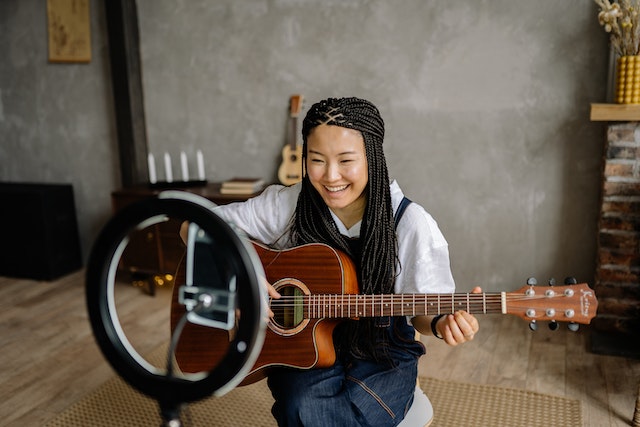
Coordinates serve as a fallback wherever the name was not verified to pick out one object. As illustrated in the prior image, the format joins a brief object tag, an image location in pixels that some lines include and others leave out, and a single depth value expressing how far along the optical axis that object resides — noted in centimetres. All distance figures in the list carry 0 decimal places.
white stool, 127
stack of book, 285
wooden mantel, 214
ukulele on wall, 293
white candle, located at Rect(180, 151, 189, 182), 319
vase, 213
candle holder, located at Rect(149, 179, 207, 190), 308
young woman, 128
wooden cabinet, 291
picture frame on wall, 332
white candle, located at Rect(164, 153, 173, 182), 313
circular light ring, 66
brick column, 225
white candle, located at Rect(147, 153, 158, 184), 308
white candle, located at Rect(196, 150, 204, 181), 313
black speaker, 330
